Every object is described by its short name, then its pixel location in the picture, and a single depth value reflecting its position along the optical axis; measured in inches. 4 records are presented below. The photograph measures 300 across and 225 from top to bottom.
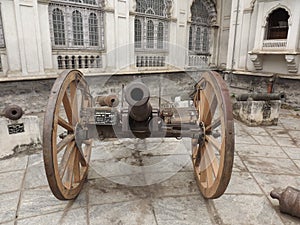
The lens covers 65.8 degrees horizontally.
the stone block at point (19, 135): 145.3
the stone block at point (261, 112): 223.9
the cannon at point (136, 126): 77.7
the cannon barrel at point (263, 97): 225.5
